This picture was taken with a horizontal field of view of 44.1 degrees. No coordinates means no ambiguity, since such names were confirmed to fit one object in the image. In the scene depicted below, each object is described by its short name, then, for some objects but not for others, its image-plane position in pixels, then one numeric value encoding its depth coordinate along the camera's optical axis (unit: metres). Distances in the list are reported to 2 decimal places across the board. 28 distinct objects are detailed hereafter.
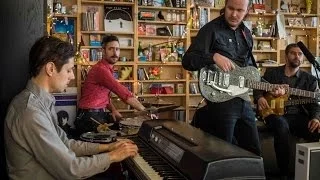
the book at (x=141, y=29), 6.09
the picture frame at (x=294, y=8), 6.94
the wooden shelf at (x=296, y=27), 6.88
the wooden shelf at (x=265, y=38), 6.66
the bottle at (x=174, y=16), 6.26
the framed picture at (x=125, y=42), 6.01
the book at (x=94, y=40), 5.90
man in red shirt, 3.88
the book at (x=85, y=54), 5.79
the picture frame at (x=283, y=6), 6.80
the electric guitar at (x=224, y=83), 2.62
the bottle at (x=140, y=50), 6.14
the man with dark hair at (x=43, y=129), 1.53
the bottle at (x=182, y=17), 6.31
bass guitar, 4.09
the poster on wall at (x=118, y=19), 5.94
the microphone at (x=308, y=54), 2.55
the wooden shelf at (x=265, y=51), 6.66
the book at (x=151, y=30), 6.16
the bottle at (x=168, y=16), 6.25
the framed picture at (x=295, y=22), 6.88
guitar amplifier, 2.70
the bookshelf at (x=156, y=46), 5.91
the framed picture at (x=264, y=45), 6.73
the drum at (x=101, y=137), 2.48
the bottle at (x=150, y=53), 6.18
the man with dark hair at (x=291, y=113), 3.91
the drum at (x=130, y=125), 2.93
